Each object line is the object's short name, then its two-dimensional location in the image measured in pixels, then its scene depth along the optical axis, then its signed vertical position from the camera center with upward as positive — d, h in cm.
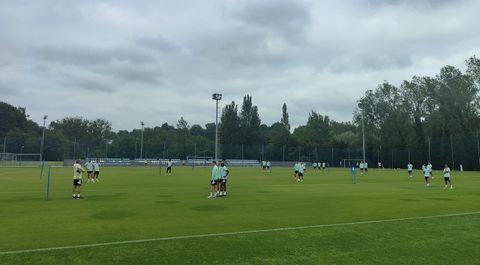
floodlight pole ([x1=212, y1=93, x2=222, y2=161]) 6335 +982
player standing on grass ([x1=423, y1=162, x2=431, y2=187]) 3058 -86
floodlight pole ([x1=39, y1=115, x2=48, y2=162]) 7225 +266
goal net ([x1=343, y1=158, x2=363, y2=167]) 8855 -7
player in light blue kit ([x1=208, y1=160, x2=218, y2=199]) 2106 -113
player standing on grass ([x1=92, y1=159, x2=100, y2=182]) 3164 -85
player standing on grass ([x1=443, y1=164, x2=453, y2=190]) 2803 -85
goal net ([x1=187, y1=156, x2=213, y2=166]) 7488 -18
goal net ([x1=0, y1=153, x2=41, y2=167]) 6863 -48
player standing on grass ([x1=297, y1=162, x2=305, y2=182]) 3541 -85
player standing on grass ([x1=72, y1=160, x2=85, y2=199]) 1966 -93
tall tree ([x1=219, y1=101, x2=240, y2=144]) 10894 +898
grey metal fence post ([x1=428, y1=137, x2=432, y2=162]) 7700 +106
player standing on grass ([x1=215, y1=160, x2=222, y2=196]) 2130 -82
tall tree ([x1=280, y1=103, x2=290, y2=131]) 11240 +1170
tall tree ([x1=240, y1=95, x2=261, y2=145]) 10944 +1008
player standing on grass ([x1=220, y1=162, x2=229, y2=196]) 2175 -124
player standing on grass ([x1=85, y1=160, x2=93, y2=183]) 3133 -77
